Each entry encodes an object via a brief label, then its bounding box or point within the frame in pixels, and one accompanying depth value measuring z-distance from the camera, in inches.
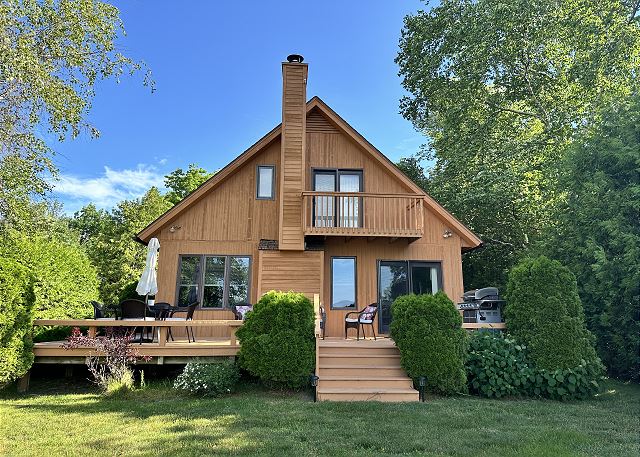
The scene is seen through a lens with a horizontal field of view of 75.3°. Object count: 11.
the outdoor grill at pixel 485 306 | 368.5
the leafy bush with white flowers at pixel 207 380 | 261.9
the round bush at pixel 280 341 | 264.8
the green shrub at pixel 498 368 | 272.8
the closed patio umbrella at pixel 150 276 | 320.8
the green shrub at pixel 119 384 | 262.4
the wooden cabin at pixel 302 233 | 411.8
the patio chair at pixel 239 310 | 372.8
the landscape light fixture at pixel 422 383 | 263.1
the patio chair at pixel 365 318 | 361.7
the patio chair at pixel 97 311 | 326.6
